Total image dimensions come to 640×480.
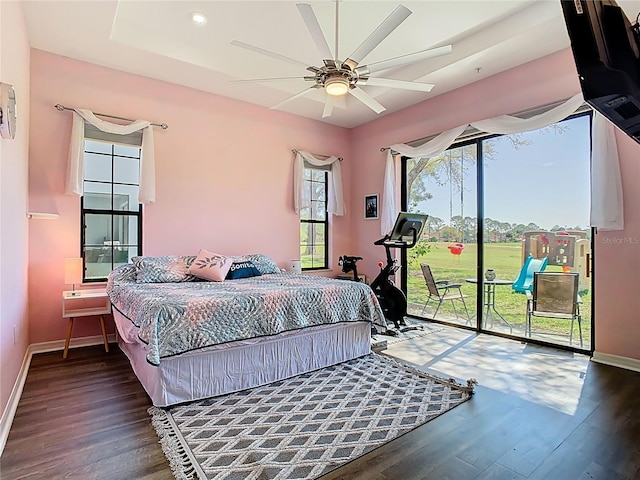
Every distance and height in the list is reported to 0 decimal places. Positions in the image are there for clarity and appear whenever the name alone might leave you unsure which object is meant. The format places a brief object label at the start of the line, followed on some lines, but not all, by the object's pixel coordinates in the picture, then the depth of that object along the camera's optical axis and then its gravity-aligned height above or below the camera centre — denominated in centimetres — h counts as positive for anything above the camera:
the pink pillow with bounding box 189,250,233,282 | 388 -32
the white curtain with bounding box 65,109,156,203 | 378 +97
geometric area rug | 183 -116
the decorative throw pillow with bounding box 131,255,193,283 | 368 -34
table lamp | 355 -33
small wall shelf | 323 +20
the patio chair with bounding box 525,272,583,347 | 370 -60
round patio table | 442 -74
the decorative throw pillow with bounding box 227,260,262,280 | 412 -38
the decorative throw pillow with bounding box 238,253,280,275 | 446 -31
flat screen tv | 151 +85
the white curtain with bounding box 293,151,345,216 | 555 +91
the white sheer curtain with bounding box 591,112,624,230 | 328 +56
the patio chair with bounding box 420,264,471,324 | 475 -68
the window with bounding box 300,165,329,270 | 586 +28
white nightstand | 351 -75
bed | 241 -69
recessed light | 332 +211
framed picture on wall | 589 +56
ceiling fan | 245 +141
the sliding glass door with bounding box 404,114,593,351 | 376 +13
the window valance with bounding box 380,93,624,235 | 329 +84
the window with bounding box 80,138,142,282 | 406 +36
